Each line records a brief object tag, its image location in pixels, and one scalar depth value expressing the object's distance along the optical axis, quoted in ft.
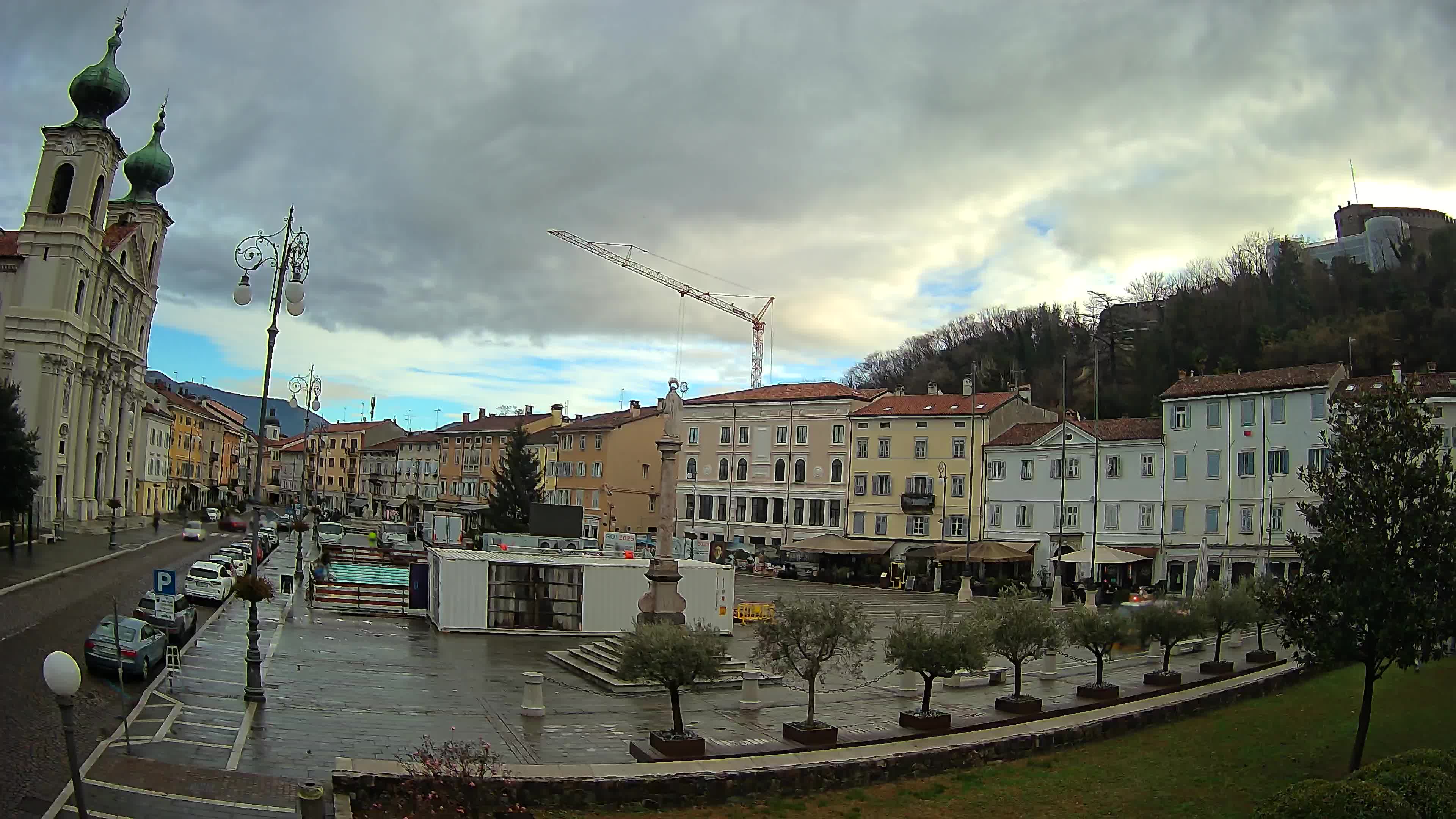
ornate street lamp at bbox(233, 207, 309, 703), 65.41
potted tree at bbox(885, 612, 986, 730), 65.16
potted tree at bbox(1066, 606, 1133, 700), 78.74
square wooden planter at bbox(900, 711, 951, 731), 64.03
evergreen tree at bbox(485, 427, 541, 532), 234.17
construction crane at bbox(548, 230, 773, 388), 443.32
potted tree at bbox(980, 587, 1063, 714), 71.10
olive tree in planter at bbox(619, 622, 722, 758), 56.95
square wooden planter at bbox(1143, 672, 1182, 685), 82.07
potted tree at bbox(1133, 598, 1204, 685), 83.87
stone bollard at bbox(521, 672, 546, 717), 67.51
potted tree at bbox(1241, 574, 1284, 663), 88.74
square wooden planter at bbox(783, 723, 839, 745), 59.41
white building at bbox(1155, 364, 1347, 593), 159.74
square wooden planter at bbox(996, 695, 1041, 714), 70.23
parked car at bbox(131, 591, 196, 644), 86.07
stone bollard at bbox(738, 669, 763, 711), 73.26
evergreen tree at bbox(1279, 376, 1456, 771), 52.85
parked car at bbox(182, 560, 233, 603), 119.65
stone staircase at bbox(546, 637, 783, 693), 81.15
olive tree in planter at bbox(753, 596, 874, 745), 61.67
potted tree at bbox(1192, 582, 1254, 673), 87.81
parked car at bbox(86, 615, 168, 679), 68.85
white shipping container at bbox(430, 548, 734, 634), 113.39
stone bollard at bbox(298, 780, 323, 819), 37.91
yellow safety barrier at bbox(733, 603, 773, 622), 133.18
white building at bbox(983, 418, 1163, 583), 180.24
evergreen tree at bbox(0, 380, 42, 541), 145.59
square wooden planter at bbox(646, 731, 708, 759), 55.01
